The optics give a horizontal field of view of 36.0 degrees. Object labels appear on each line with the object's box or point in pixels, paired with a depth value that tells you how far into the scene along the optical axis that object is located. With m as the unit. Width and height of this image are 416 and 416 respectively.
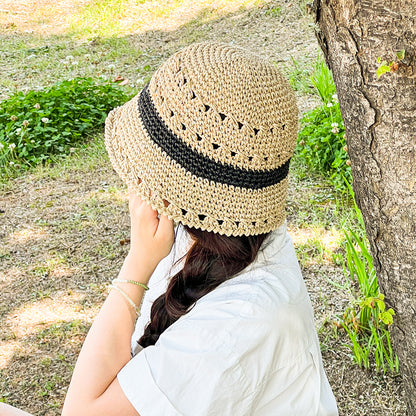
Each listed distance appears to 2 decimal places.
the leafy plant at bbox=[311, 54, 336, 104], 4.41
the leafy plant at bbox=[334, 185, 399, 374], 2.57
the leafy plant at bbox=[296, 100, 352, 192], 3.78
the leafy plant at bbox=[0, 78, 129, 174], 5.02
